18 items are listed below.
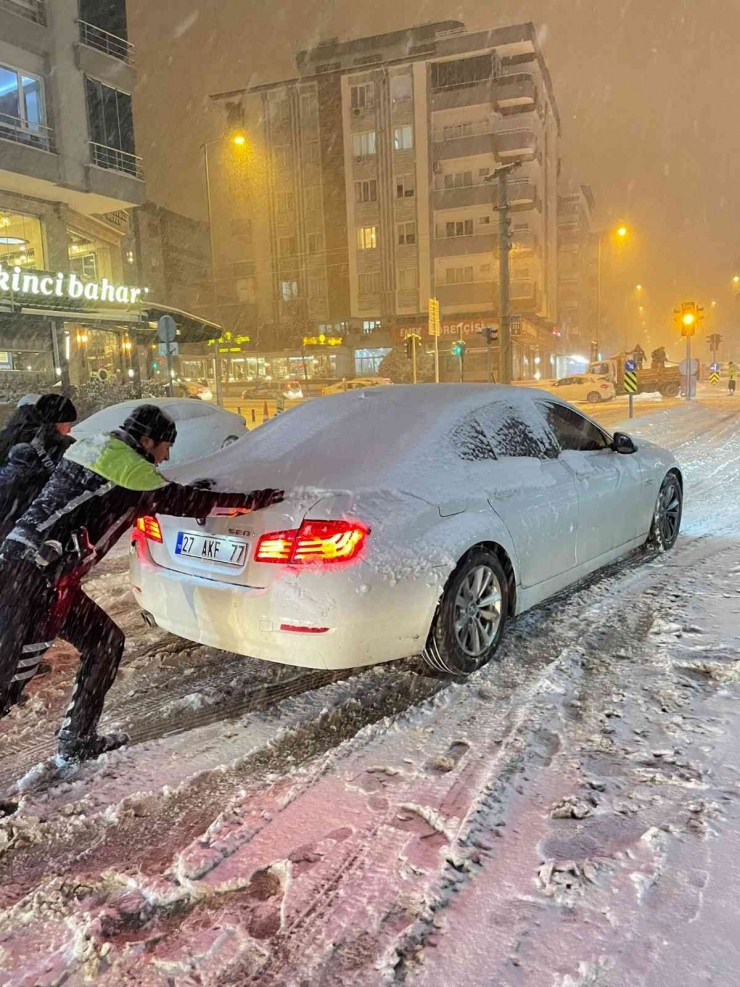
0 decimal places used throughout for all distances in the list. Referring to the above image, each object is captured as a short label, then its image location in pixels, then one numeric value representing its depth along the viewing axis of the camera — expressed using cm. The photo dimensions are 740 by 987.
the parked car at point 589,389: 3400
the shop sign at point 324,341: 5953
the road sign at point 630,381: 2250
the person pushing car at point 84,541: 291
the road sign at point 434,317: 2573
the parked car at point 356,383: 4088
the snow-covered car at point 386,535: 335
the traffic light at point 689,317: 3094
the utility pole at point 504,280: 2320
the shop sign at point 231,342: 6016
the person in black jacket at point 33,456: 392
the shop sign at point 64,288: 1945
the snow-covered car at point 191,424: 973
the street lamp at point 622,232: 3384
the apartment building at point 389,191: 5475
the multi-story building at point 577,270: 8344
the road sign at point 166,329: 1602
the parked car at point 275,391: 4650
